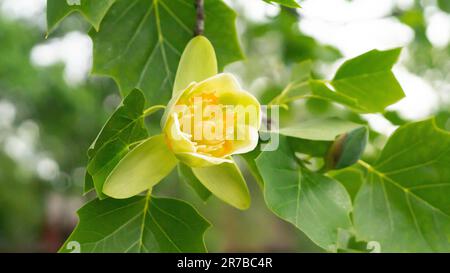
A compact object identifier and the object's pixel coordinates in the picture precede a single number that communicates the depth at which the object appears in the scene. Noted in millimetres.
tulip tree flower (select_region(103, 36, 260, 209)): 351
